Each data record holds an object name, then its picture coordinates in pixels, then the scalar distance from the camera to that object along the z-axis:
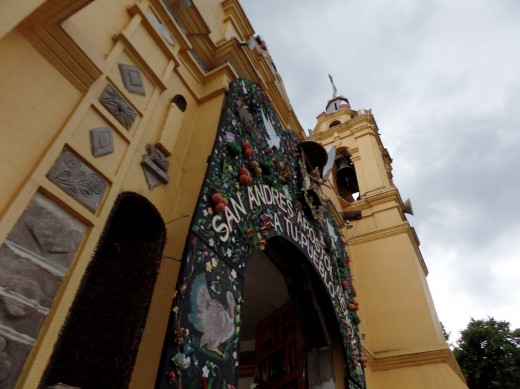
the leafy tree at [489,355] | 16.11
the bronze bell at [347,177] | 11.52
